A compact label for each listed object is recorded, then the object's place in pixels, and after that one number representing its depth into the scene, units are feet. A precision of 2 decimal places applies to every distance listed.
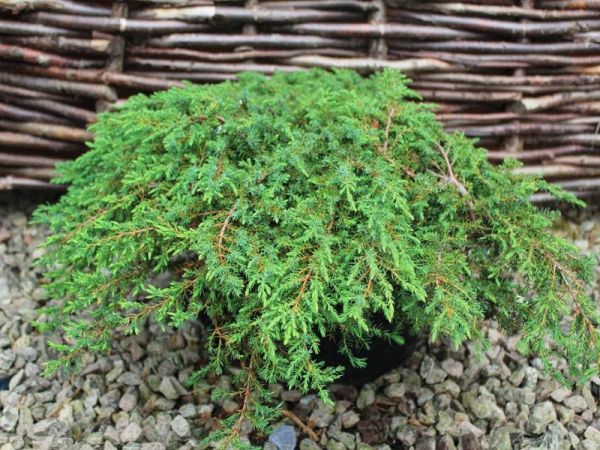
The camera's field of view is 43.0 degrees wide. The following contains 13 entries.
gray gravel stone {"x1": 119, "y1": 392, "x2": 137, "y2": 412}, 2.41
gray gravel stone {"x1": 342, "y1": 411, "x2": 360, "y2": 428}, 2.34
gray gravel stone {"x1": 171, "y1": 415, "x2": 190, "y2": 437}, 2.30
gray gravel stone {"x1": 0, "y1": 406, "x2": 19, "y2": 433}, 2.31
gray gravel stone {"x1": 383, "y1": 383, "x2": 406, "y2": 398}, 2.43
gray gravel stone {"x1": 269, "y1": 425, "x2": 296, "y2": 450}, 2.24
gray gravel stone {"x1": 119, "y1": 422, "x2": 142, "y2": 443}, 2.29
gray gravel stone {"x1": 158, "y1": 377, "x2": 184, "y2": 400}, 2.42
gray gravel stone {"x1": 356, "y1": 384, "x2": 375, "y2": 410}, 2.40
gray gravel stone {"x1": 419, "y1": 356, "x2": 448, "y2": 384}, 2.49
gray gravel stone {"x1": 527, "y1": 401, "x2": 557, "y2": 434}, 2.33
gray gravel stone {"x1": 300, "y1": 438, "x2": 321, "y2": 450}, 2.25
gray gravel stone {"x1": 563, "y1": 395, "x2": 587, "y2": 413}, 2.41
